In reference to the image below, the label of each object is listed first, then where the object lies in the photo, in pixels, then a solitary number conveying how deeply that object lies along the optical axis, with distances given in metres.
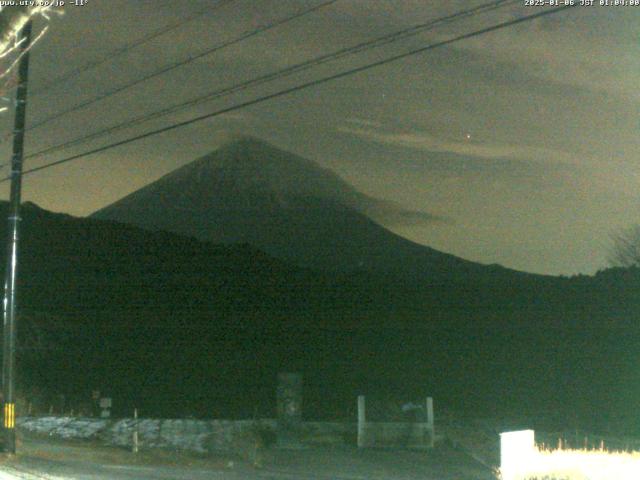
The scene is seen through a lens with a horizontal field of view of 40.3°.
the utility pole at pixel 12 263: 19.52
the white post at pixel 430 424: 23.84
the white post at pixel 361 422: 24.08
